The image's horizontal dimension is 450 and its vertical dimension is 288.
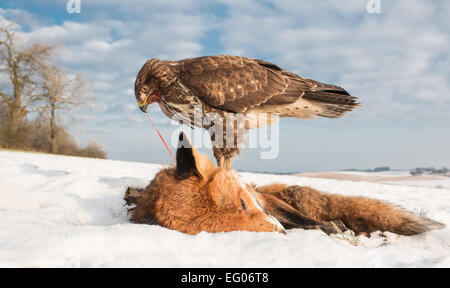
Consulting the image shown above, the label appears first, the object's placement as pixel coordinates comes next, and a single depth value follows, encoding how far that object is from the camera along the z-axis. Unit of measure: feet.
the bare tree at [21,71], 74.95
